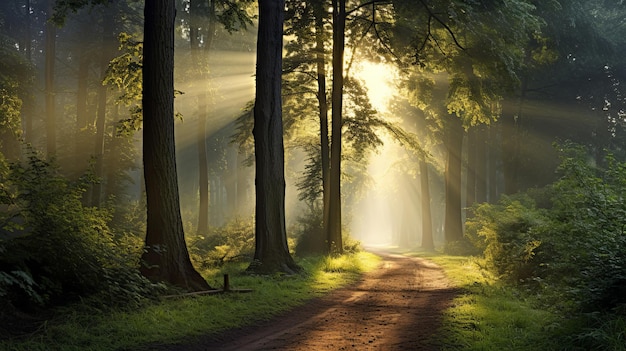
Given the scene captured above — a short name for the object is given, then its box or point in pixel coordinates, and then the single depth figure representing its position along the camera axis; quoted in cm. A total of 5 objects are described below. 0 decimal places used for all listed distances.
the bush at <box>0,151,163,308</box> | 764
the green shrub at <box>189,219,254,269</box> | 1720
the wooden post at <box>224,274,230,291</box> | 1093
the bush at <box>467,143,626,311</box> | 716
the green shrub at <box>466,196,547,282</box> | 1317
